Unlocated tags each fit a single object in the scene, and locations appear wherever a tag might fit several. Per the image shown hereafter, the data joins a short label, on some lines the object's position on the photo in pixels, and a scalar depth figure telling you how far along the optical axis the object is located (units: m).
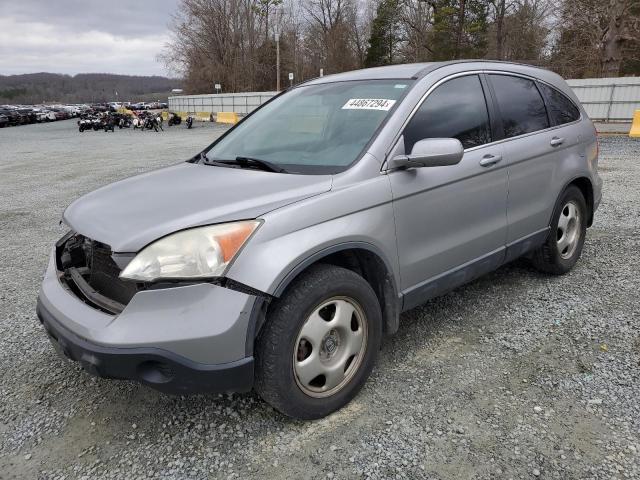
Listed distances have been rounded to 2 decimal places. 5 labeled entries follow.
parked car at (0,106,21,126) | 41.75
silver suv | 2.14
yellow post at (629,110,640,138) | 14.81
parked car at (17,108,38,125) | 44.34
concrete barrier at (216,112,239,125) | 31.90
